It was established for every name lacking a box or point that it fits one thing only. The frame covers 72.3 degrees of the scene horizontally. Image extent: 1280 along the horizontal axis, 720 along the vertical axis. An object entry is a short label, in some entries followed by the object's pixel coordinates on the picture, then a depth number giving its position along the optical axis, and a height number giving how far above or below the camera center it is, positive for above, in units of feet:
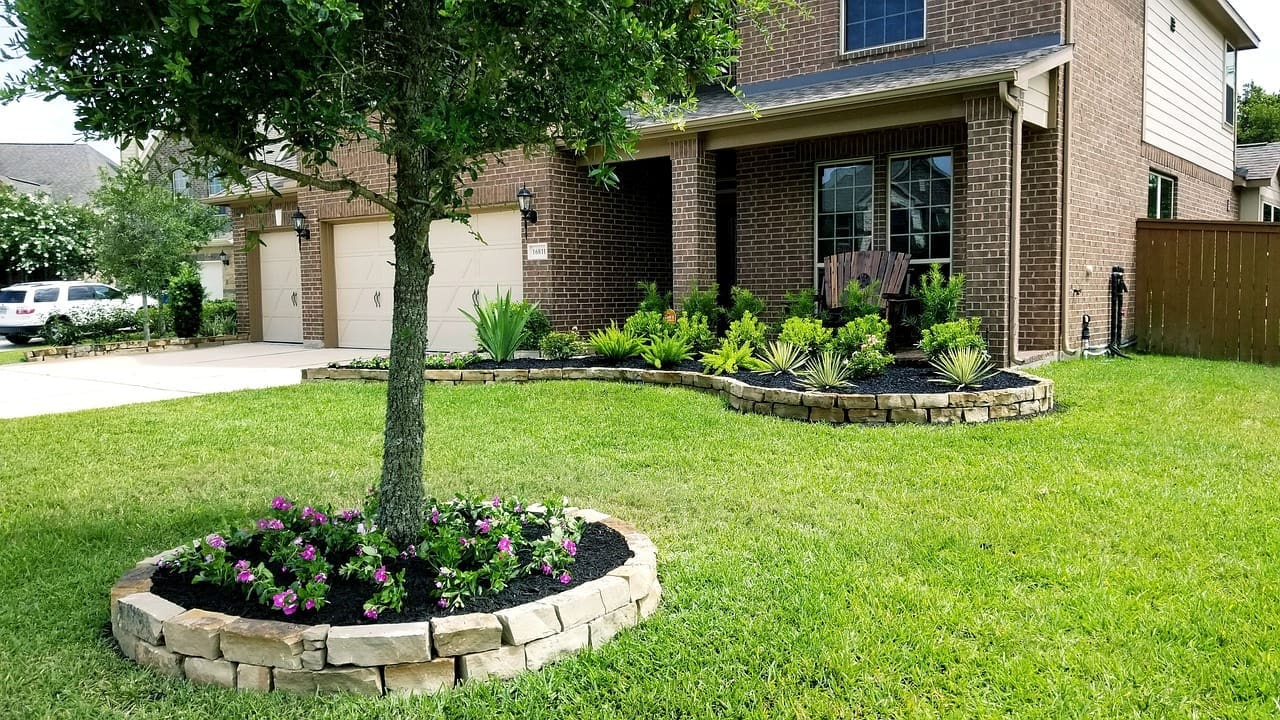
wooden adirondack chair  31.83 +1.15
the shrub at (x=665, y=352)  29.66 -1.56
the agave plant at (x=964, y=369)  23.41 -1.82
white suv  66.13 +1.05
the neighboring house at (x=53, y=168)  112.47 +19.56
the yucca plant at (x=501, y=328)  33.58 -0.72
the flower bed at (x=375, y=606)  9.21 -3.38
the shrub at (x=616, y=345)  31.30 -1.35
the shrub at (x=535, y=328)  37.27 -0.83
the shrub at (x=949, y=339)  25.52 -1.08
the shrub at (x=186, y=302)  57.26 +0.78
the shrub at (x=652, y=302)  35.37 +0.19
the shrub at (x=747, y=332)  29.86 -0.92
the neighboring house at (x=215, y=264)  83.41 +4.98
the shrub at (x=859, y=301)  29.99 +0.09
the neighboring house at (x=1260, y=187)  53.36 +6.85
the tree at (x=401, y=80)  9.10 +2.73
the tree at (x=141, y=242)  55.57 +4.70
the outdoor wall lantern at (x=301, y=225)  49.60 +4.91
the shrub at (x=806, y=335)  27.81 -0.98
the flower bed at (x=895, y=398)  22.33 -2.50
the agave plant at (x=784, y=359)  26.58 -1.68
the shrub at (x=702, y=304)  33.83 +0.08
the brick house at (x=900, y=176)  29.55 +5.42
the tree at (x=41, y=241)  83.20 +7.28
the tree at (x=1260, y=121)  103.65 +21.26
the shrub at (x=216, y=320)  59.26 -0.45
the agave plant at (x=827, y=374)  23.85 -1.94
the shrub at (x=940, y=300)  28.30 +0.06
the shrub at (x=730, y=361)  27.68 -1.75
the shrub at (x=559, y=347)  34.45 -1.52
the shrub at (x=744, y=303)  33.60 +0.08
